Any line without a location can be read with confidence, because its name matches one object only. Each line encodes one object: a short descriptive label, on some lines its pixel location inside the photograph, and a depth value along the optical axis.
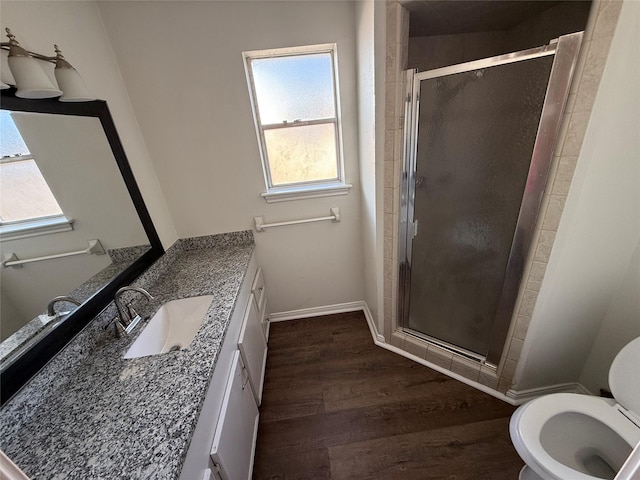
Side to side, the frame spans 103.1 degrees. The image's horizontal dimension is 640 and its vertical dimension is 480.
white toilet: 1.01
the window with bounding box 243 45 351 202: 1.71
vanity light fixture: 0.89
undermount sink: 1.27
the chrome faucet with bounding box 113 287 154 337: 1.17
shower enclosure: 1.10
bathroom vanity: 0.70
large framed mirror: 0.90
